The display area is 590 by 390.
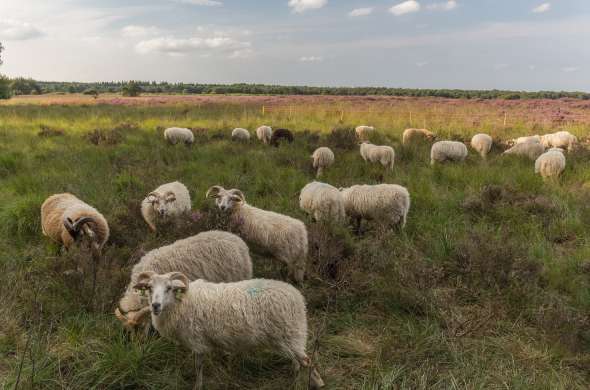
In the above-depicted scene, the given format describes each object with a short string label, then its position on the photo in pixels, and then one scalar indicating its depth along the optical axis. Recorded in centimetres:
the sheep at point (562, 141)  1324
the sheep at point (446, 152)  1143
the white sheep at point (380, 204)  652
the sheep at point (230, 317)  315
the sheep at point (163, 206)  605
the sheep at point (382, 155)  1074
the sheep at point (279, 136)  1459
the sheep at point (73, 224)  529
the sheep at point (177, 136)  1430
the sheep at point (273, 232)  493
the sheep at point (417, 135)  1493
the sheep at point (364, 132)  1526
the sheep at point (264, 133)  1560
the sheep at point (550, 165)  928
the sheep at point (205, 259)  414
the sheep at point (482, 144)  1289
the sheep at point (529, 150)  1173
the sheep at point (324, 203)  652
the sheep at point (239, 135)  1540
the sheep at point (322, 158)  1047
